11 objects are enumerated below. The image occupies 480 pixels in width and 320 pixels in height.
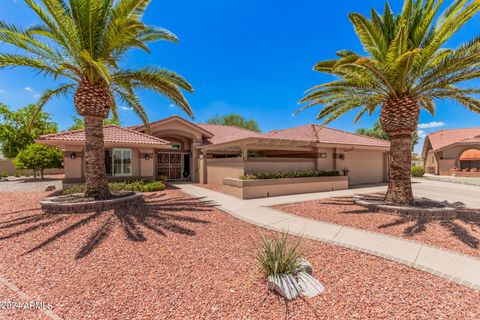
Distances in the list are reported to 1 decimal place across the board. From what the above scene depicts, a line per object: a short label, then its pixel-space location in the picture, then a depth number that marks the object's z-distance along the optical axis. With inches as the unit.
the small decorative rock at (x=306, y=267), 163.7
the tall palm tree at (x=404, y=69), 299.9
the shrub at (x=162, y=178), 700.7
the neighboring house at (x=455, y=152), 1103.6
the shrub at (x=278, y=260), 157.2
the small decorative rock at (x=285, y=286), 142.4
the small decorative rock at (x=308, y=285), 145.9
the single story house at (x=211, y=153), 550.3
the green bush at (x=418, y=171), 1049.5
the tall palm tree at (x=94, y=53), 300.5
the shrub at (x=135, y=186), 534.4
